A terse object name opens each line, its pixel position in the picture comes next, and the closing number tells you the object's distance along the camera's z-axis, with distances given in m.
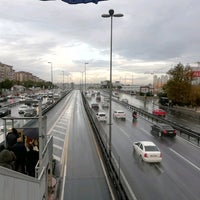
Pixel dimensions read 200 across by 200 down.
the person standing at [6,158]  5.00
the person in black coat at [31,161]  6.18
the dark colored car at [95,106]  41.50
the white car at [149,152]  13.74
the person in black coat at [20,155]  6.02
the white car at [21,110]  33.19
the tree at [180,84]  45.78
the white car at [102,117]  28.52
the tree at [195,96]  45.61
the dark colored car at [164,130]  20.71
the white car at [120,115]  31.12
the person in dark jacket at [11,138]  6.72
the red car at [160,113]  34.35
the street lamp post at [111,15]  15.27
